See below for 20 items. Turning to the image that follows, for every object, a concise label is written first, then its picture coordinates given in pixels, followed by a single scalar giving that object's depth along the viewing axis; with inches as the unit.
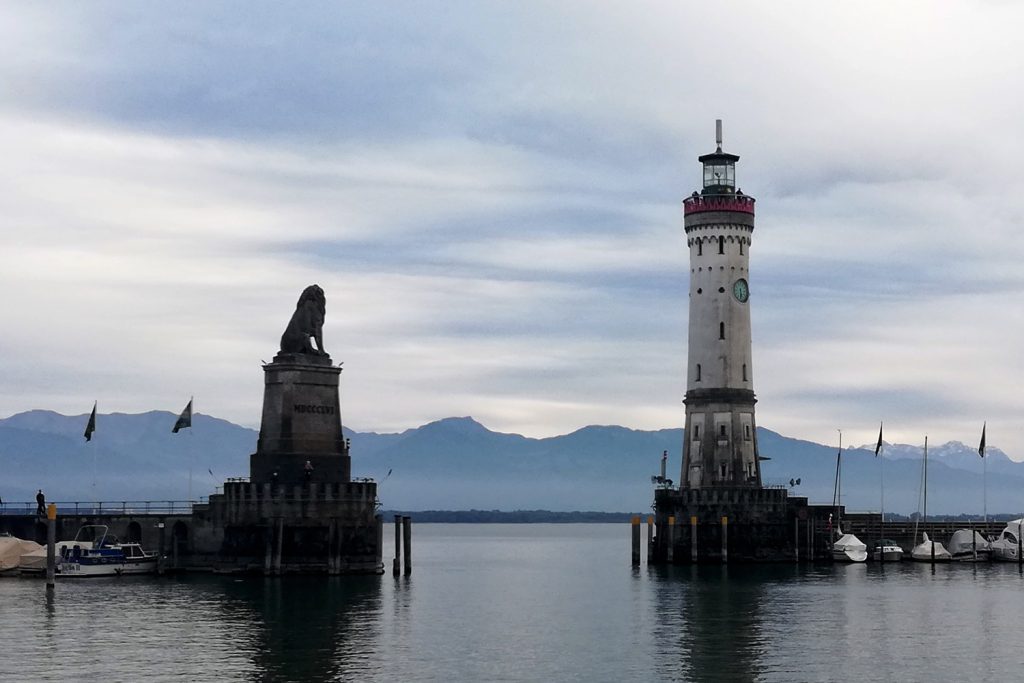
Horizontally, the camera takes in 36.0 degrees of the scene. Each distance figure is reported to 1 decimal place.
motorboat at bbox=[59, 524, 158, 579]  3998.5
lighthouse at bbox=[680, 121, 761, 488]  4958.2
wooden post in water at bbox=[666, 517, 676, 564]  4766.2
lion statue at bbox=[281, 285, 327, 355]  4023.1
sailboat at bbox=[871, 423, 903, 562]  5118.1
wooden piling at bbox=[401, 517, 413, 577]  4151.1
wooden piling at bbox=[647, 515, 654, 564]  4746.6
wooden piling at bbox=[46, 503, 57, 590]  3481.8
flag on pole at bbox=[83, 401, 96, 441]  4205.5
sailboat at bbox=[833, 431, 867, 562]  4990.2
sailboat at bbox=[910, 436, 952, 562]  5128.0
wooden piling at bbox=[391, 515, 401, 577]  4234.7
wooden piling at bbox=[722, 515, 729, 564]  4665.4
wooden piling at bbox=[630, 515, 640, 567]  4674.5
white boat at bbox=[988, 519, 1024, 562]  5285.4
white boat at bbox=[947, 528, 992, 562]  5290.4
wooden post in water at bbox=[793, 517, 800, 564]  4822.8
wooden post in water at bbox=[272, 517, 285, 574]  3855.8
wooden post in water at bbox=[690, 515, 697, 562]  4660.4
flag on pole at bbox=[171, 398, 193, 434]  4229.6
